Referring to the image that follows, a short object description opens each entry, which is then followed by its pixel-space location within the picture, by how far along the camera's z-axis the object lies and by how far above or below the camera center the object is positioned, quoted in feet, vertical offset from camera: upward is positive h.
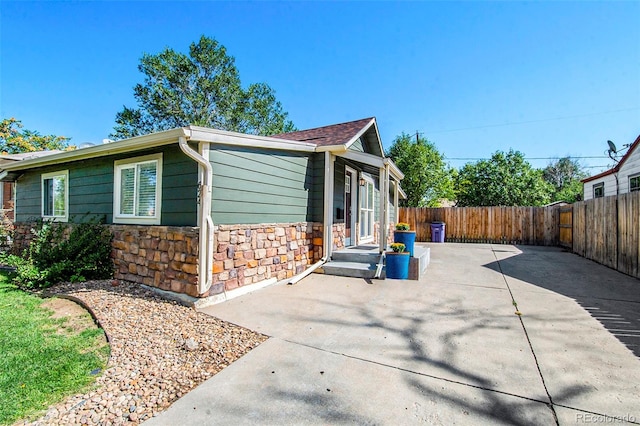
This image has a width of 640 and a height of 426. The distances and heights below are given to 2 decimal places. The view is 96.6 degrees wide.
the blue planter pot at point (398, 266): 19.97 -3.38
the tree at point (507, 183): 55.47 +7.24
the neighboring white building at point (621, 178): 31.59 +5.50
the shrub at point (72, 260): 18.35 -3.16
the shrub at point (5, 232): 31.54 -2.14
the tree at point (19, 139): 67.36 +18.47
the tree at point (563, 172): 112.16 +19.30
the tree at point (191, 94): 64.08 +28.72
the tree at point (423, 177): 59.57 +8.75
